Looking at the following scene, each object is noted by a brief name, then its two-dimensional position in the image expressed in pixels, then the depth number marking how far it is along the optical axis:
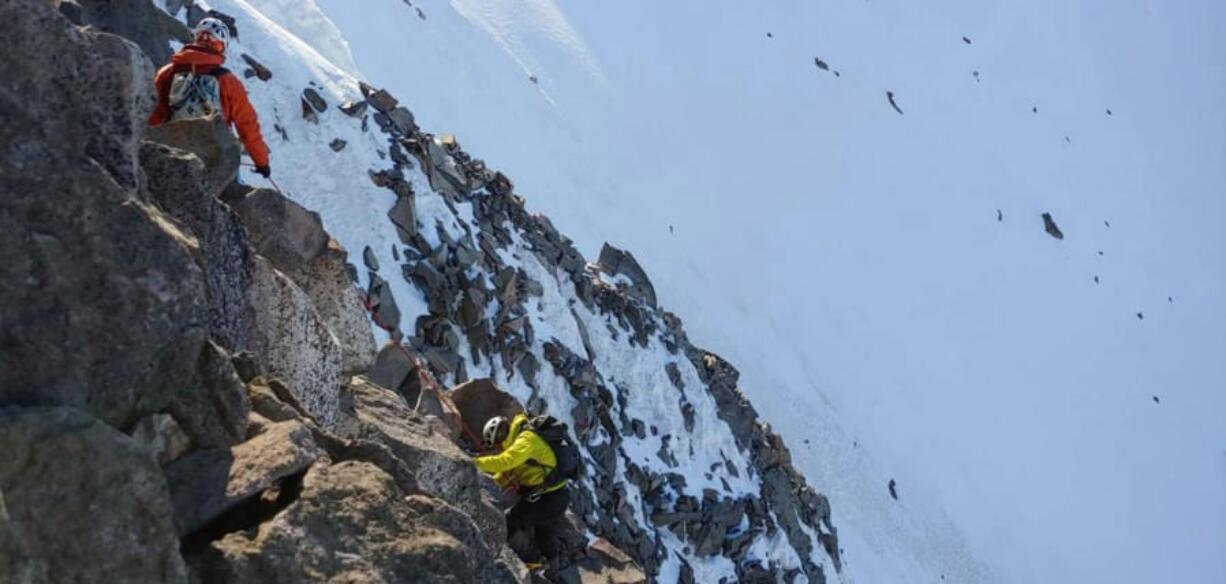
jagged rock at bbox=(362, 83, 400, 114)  20.56
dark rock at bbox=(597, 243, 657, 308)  25.91
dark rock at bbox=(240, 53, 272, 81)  19.09
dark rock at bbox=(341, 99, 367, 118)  19.81
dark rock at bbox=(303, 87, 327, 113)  19.52
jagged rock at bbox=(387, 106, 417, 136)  20.69
